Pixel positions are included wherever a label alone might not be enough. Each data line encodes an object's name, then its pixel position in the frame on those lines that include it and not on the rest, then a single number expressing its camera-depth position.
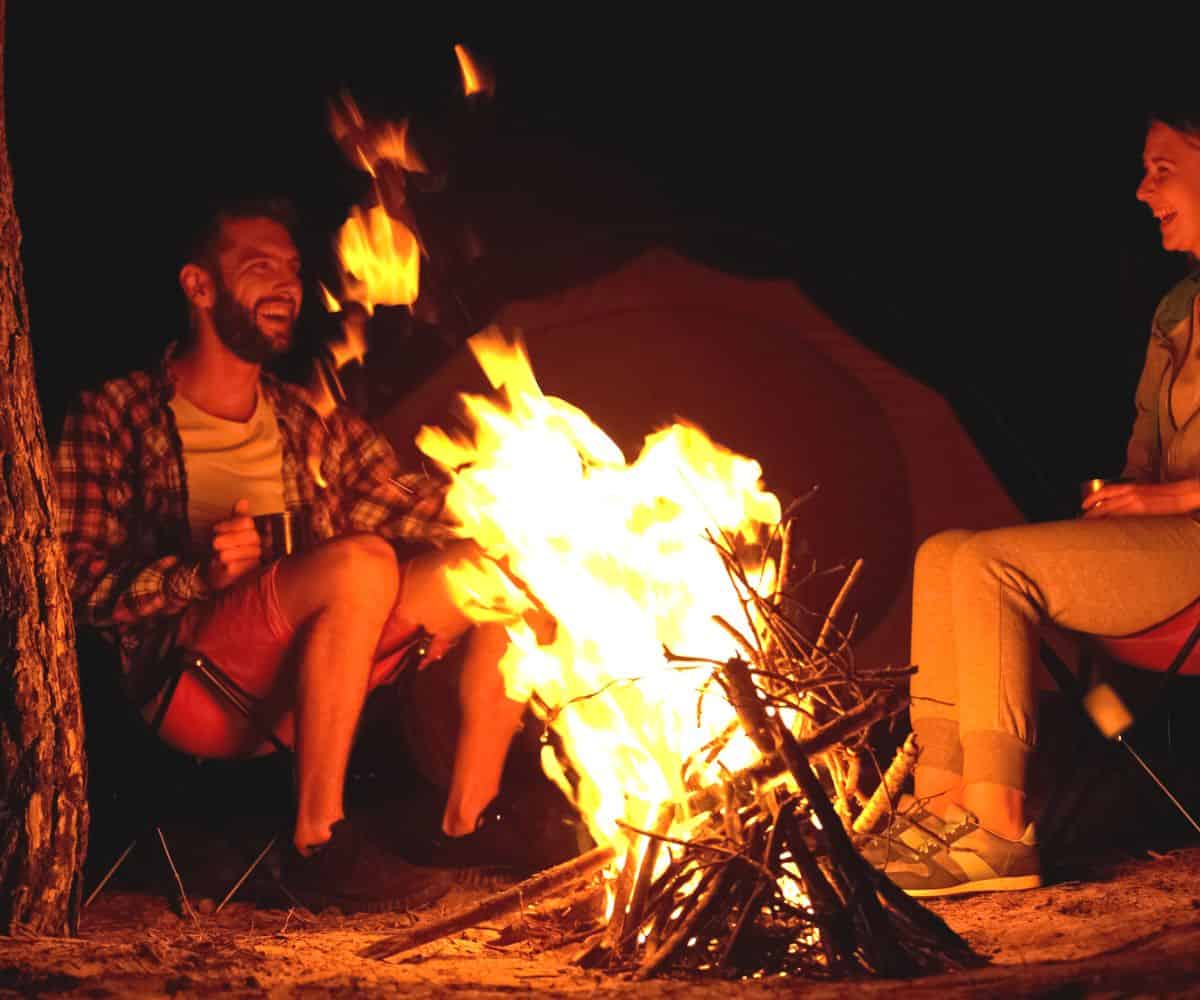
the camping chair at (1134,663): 3.04
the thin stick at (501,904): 2.47
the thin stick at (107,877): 3.07
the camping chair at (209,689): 3.21
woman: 2.80
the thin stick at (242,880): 3.16
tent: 4.57
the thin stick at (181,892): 3.11
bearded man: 3.19
